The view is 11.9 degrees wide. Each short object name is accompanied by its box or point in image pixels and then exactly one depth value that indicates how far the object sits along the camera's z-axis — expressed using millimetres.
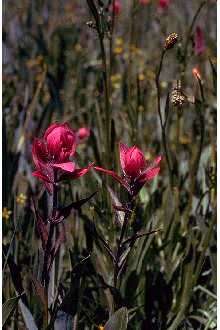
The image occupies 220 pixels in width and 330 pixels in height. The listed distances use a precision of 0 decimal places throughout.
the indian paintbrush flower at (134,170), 788
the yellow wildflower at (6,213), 1026
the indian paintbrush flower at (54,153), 772
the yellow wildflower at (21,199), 1095
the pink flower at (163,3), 1356
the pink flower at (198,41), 1182
